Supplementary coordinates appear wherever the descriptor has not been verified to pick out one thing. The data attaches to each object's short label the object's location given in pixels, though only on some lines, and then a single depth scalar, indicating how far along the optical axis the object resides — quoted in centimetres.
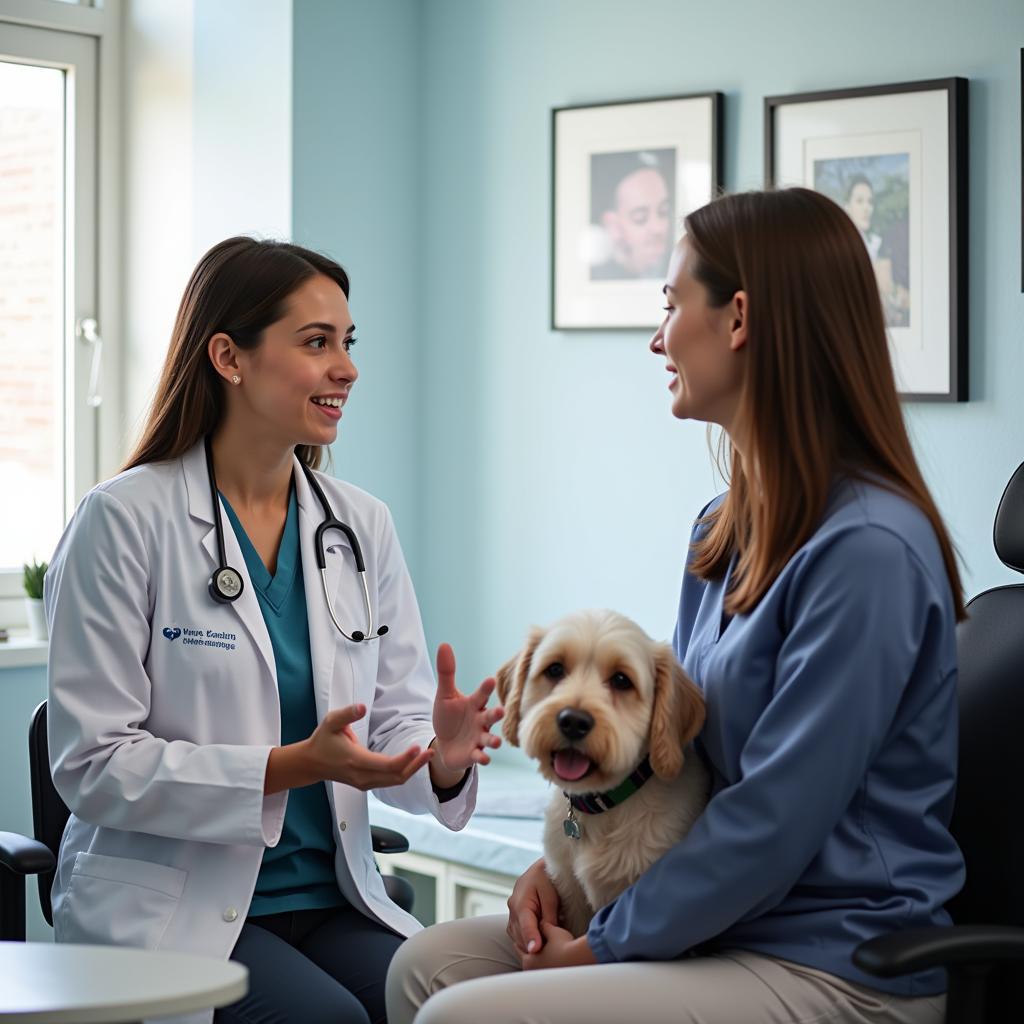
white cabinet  278
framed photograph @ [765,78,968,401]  254
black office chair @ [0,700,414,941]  189
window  340
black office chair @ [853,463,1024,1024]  158
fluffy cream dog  147
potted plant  324
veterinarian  170
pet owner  140
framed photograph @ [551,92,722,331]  293
